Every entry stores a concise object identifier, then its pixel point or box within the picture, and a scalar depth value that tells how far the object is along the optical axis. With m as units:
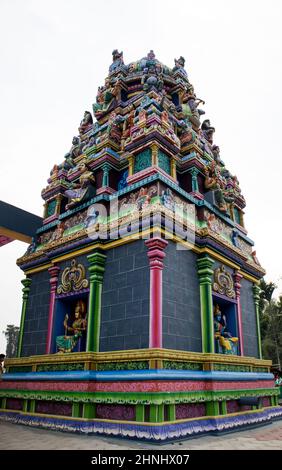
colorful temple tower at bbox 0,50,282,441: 7.49
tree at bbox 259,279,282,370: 31.53
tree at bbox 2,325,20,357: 69.74
